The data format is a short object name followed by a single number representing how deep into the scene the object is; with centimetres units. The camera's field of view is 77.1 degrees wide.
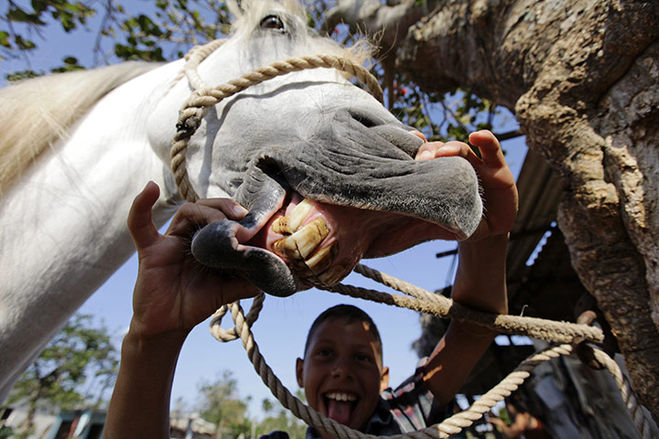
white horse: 38
